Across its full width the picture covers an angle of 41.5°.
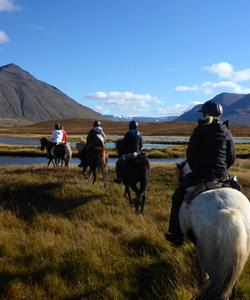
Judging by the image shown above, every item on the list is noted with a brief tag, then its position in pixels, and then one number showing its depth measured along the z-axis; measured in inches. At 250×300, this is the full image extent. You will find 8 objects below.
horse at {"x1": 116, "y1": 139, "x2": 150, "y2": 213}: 391.9
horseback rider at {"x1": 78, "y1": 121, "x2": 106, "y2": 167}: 499.2
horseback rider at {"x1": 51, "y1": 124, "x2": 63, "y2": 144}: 674.3
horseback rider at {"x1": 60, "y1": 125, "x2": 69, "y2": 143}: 685.5
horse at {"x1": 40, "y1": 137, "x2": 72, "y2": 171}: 661.7
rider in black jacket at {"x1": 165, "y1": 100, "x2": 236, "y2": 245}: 202.6
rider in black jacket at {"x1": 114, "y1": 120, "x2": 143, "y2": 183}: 409.8
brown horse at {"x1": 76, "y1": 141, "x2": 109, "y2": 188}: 497.1
